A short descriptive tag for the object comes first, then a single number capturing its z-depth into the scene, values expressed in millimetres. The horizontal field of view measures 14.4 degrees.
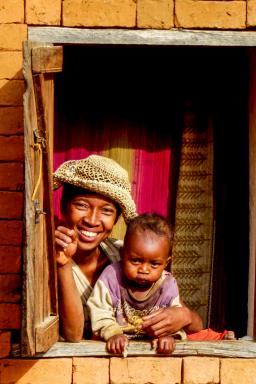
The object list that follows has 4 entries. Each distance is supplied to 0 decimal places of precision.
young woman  5461
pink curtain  6891
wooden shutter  4754
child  5488
